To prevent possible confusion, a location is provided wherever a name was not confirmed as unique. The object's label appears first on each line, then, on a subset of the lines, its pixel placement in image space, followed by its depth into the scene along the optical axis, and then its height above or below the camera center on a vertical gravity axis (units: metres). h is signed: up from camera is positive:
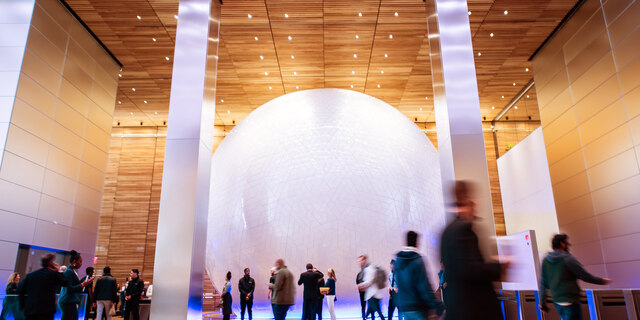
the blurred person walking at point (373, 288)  5.97 -0.24
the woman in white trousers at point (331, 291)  7.64 -0.33
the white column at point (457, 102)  5.93 +2.47
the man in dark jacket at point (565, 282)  4.19 -0.11
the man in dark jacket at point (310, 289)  7.07 -0.26
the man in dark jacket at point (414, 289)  2.84 -0.11
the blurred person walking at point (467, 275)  2.39 -0.02
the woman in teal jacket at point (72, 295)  6.23 -0.32
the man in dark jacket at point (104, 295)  8.48 -0.39
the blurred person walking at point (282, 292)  6.73 -0.29
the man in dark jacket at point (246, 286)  8.04 -0.23
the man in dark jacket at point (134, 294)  8.91 -0.40
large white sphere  7.84 +1.52
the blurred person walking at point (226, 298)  8.61 -0.48
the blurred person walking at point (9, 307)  7.41 -0.54
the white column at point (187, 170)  5.39 +1.42
